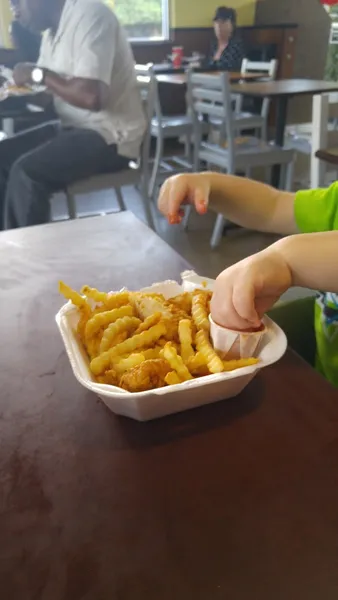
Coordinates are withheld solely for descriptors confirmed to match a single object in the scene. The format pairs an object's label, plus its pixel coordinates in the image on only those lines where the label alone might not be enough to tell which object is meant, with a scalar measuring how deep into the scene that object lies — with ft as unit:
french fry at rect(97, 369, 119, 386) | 1.74
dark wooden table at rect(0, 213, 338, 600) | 1.28
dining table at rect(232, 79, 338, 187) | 9.80
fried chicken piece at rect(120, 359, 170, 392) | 1.66
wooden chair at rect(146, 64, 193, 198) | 10.91
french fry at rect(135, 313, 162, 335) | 1.91
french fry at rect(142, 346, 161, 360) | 1.80
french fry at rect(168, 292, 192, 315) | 2.10
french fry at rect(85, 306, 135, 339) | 1.91
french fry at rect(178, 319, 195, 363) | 1.81
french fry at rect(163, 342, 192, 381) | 1.70
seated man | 6.80
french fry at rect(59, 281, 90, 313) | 2.03
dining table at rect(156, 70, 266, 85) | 12.03
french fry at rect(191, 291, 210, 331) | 1.92
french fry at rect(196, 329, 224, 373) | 1.71
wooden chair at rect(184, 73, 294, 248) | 8.66
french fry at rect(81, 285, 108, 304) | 2.10
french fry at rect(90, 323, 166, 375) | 1.77
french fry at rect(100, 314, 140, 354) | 1.84
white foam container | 1.64
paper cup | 1.81
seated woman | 16.07
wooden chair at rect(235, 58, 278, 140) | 12.99
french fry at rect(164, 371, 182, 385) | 1.66
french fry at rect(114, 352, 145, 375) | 1.73
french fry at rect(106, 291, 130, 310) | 2.08
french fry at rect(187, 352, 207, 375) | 1.76
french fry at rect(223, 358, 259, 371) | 1.74
